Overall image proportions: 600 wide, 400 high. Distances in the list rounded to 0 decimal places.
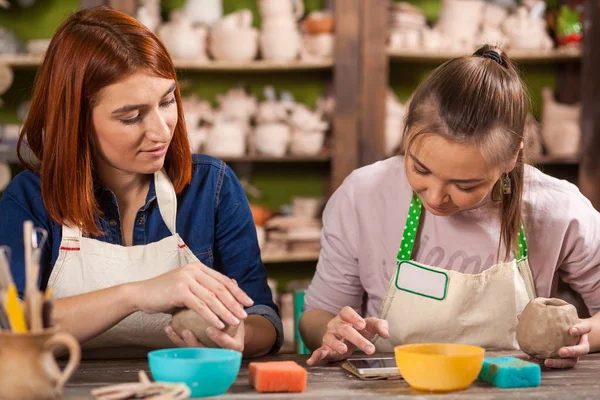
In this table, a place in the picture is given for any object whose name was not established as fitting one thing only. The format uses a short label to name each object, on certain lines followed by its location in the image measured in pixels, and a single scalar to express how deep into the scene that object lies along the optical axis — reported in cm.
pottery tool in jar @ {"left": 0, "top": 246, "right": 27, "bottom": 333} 105
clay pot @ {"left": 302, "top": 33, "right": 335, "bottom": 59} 358
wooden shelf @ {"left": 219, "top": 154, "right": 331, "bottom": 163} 361
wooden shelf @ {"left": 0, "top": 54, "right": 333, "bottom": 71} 346
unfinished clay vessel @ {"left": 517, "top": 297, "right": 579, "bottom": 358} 139
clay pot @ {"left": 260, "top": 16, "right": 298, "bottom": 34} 360
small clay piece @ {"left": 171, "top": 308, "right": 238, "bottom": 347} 135
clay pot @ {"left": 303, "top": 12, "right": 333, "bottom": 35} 357
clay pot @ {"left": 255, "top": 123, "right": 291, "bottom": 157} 363
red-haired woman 162
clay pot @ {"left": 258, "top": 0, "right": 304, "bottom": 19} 365
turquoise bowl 113
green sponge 124
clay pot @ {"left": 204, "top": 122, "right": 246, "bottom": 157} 359
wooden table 118
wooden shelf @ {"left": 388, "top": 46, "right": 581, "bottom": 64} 363
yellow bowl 117
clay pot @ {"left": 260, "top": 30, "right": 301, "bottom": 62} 358
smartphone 131
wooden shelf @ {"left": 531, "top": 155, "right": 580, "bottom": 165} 371
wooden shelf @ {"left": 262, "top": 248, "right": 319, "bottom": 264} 355
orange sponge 120
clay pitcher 102
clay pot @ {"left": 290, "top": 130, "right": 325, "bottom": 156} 364
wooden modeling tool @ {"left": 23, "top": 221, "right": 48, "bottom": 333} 104
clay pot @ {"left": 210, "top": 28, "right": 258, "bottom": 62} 355
